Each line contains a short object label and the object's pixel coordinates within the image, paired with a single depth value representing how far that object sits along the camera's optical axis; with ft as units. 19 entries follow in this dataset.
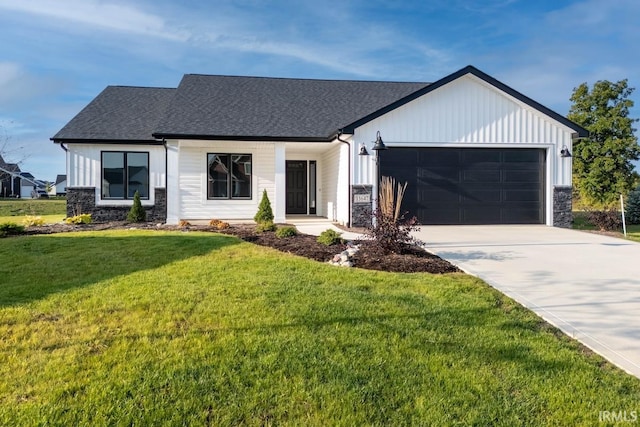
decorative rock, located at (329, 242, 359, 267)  21.74
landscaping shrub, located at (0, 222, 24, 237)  32.15
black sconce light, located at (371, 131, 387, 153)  35.68
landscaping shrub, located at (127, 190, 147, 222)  42.86
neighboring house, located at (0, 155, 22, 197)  144.15
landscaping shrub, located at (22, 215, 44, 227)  37.93
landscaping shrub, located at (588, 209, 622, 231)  42.16
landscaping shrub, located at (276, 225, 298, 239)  29.81
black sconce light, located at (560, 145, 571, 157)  42.37
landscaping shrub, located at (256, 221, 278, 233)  33.50
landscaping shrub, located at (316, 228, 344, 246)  27.22
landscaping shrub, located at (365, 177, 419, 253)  23.85
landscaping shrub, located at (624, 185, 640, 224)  56.76
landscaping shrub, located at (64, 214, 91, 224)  40.60
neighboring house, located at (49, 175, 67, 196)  208.18
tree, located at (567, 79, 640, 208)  76.69
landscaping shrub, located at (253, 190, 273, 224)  39.86
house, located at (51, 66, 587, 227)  41.86
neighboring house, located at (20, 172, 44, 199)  168.45
